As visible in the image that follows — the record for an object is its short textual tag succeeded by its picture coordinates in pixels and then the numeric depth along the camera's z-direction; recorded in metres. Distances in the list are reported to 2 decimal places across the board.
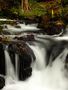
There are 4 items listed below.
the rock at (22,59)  6.30
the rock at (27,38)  7.03
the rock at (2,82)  5.94
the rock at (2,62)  6.36
